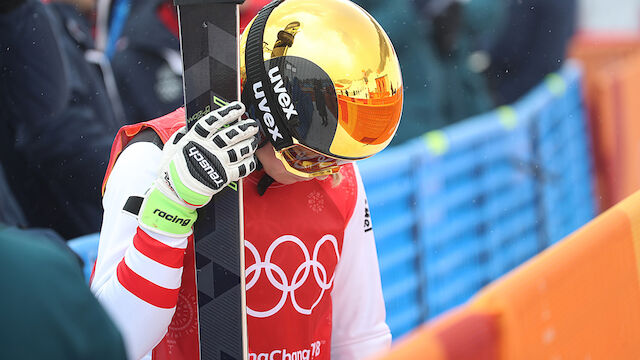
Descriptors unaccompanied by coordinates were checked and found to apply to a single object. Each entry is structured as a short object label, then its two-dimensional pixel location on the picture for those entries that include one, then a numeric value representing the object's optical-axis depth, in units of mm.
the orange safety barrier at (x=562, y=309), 3154
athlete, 4227
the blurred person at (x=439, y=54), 11961
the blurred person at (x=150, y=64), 10125
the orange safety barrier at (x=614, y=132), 17062
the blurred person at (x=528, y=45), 15719
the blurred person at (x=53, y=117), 7465
